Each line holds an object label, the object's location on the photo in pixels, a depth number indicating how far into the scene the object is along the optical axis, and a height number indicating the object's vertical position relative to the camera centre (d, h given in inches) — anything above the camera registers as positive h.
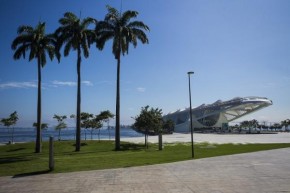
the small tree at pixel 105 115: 1369.3 +12.2
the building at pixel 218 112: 3078.4 +72.6
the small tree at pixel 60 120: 1694.0 -31.6
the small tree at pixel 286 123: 3483.8 -101.9
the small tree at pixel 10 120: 1511.2 -21.1
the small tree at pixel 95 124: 1467.7 -48.2
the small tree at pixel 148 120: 1018.4 -15.2
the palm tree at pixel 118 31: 893.8 +356.7
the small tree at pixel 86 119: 1476.0 -13.9
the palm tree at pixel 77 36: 861.1 +323.4
